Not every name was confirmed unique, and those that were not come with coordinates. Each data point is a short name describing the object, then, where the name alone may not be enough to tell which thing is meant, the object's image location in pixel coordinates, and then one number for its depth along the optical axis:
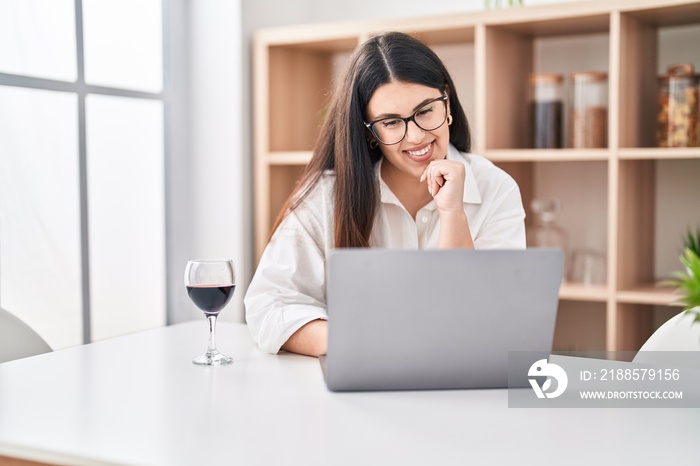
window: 2.66
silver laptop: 1.16
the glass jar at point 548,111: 2.93
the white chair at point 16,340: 1.65
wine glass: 1.40
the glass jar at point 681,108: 2.65
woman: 1.75
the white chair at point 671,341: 1.50
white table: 0.95
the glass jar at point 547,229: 3.00
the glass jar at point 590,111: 2.83
